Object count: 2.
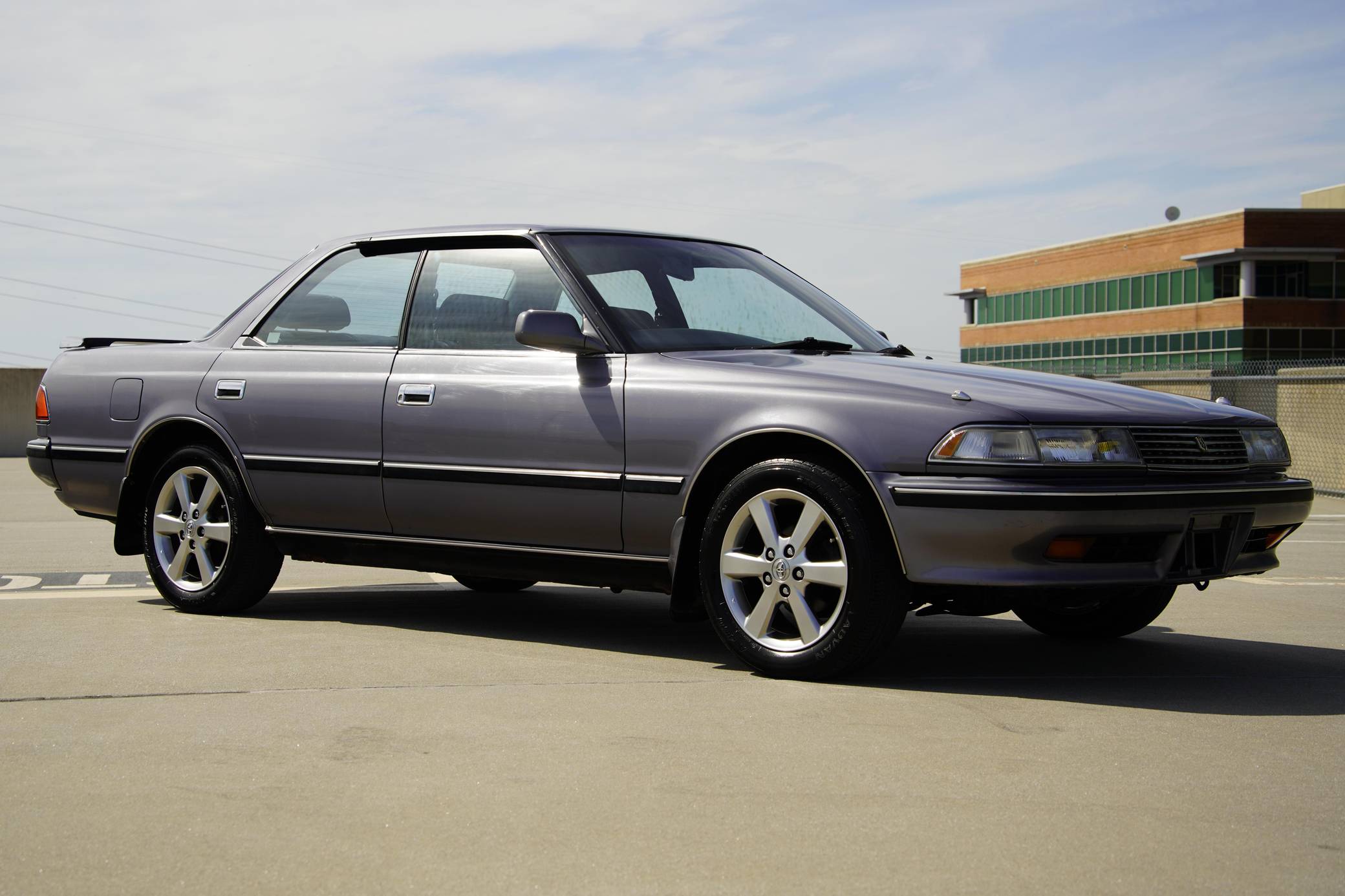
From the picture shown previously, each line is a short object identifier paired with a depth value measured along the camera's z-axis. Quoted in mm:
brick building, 71688
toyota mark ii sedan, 5074
